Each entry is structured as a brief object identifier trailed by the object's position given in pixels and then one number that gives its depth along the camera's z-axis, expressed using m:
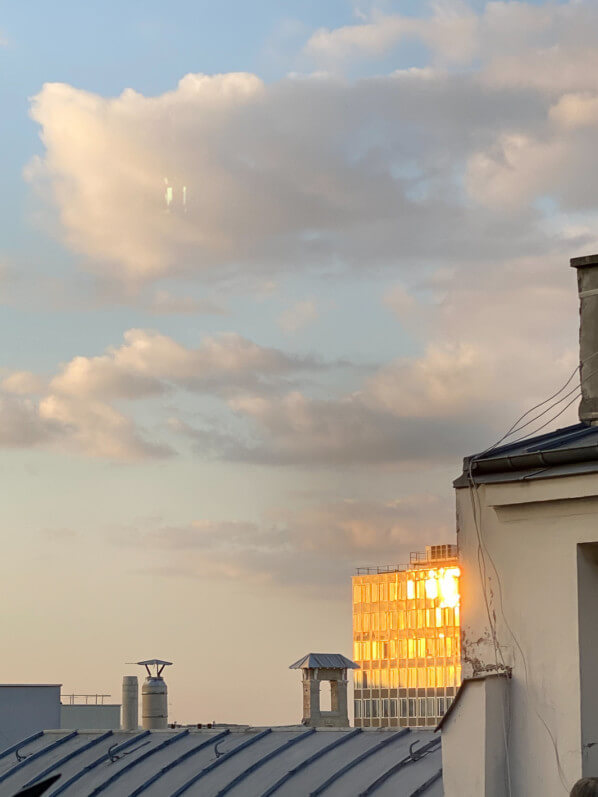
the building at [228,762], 26.83
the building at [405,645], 182.12
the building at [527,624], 14.12
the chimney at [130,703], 46.41
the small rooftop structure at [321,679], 41.59
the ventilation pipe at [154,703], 41.03
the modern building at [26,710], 54.25
